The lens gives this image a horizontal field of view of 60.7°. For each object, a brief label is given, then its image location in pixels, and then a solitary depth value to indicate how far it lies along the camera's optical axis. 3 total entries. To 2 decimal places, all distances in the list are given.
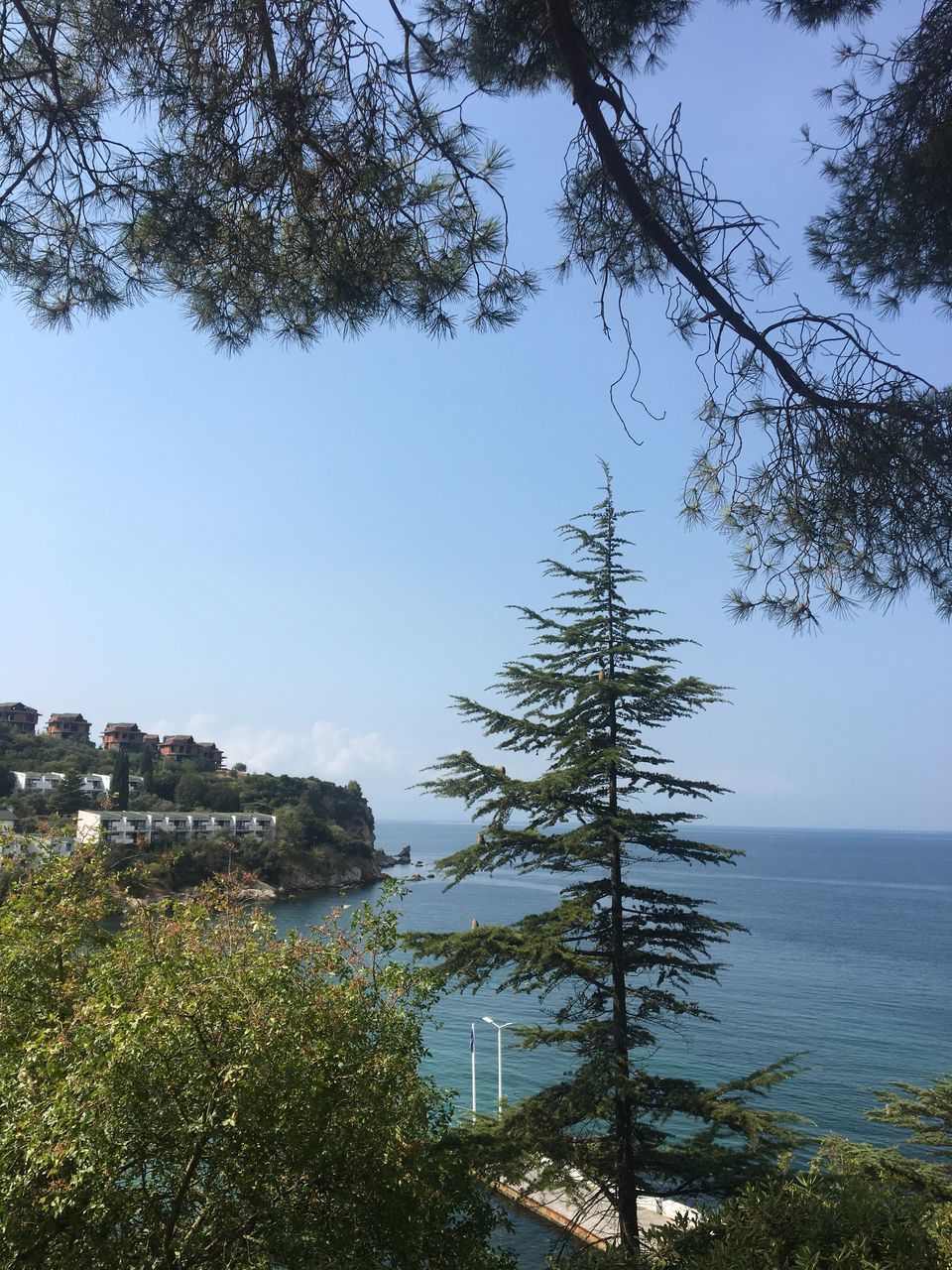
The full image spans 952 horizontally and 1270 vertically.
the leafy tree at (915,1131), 9.97
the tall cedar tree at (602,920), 8.28
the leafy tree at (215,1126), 3.57
